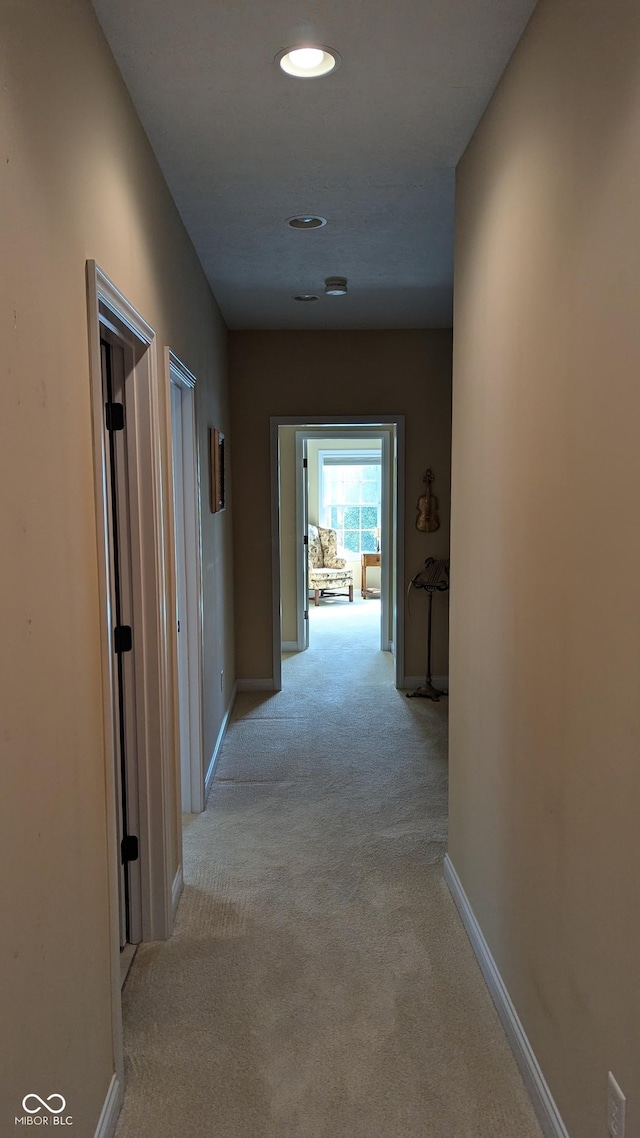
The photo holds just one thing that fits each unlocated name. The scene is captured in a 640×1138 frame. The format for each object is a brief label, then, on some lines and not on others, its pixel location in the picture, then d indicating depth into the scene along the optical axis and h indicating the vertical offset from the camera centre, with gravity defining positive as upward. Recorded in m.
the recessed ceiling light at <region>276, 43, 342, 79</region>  1.92 +1.18
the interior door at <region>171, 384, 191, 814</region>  3.26 -0.39
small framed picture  4.01 +0.28
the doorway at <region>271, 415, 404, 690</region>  5.52 +0.07
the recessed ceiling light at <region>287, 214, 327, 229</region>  3.12 +1.23
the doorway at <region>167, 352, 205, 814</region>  3.26 -0.30
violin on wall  5.39 +0.08
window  10.46 +0.25
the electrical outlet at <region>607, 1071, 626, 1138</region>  1.33 -1.05
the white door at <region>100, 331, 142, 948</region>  2.31 -0.31
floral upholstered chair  9.67 -0.61
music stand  5.37 -0.43
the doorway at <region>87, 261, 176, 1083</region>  2.31 -0.32
